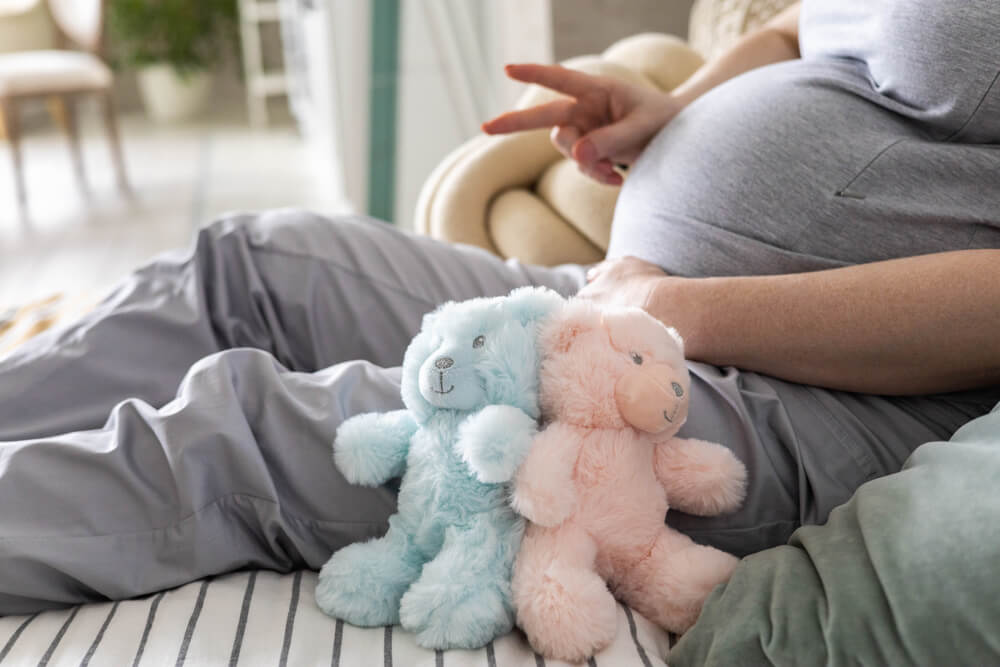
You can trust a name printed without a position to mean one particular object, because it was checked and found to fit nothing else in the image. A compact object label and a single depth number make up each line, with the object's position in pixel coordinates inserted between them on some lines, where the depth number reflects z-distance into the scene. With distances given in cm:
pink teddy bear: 58
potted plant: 478
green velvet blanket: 50
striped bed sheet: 59
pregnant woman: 65
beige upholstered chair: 307
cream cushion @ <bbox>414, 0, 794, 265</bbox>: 129
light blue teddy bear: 59
